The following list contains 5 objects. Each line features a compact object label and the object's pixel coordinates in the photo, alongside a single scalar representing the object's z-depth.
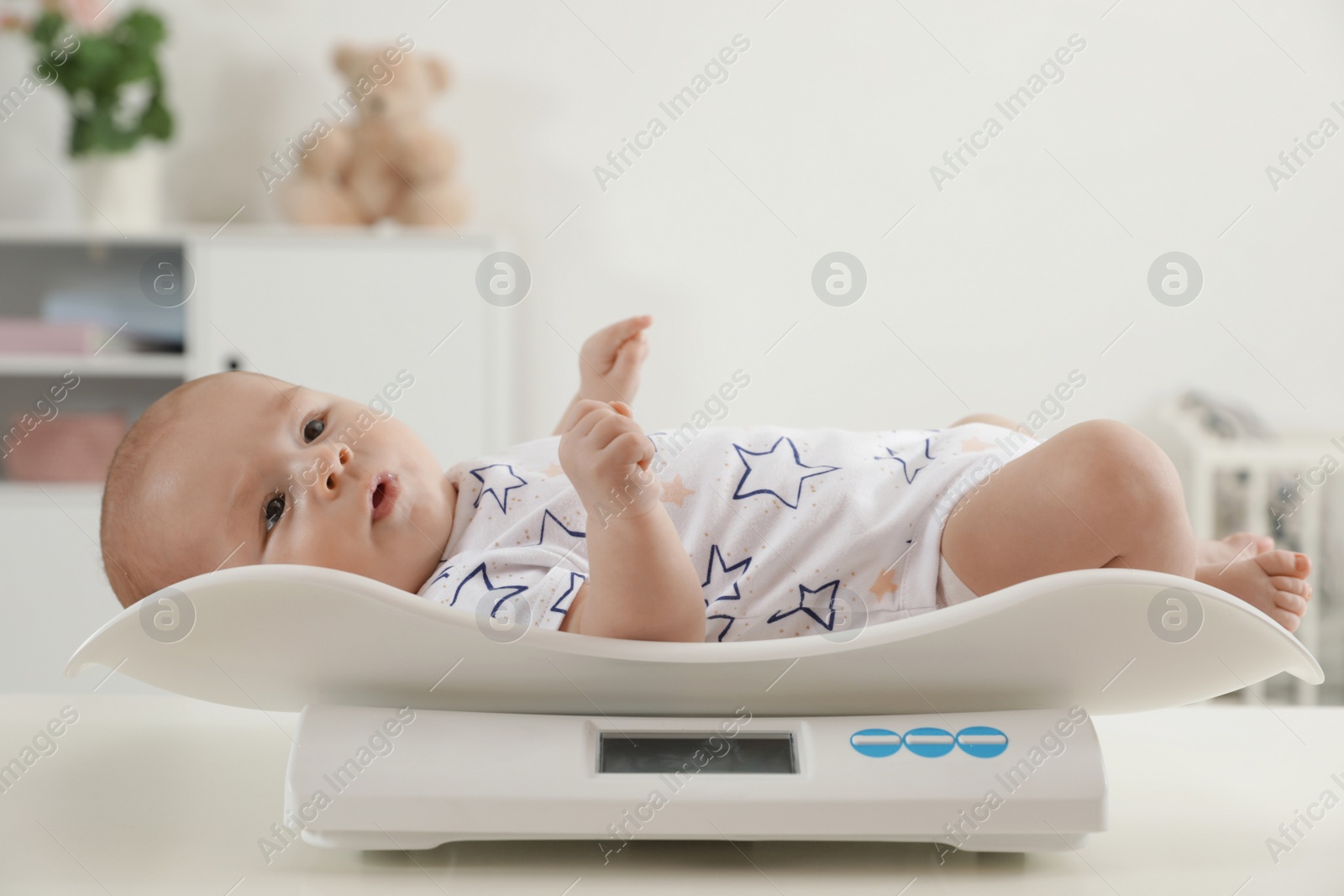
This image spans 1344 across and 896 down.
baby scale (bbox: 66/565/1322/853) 0.51
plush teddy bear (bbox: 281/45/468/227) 2.30
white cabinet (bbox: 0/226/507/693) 2.17
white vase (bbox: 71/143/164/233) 2.33
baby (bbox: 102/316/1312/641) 0.64
